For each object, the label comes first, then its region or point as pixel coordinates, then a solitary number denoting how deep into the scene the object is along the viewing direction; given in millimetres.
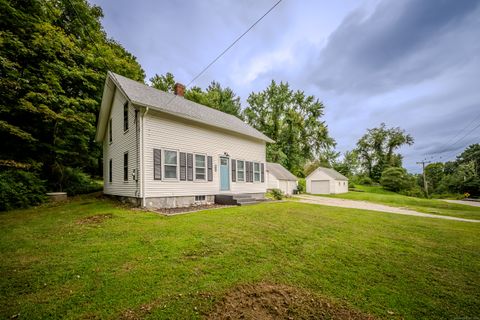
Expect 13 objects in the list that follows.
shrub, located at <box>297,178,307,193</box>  27159
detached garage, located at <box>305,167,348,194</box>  28314
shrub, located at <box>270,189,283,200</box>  15183
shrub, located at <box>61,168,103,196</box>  13711
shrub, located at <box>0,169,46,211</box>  8922
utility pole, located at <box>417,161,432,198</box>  34688
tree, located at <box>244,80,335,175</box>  31609
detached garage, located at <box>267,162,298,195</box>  23298
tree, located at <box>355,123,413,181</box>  44775
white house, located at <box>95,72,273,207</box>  8742
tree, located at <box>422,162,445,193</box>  46128
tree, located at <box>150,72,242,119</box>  24328
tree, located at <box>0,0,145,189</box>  11180
